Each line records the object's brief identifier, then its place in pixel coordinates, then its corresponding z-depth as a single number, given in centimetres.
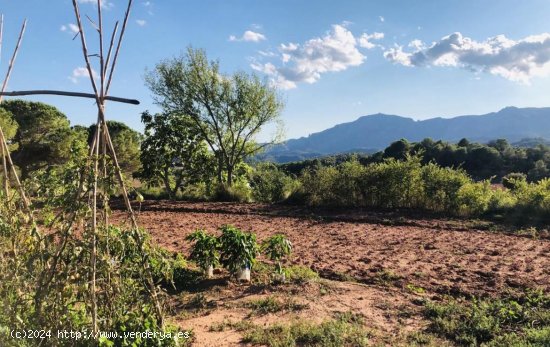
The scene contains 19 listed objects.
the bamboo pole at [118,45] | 281
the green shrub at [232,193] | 1467
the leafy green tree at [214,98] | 1642
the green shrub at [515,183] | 1157
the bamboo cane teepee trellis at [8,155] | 296
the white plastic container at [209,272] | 523
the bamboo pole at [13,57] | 345
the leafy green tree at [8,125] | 1541
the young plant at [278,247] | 504
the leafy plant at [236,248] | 481
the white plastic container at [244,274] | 505
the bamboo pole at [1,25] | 341
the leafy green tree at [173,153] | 1623
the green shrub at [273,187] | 1450
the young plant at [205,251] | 496
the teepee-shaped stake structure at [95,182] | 262
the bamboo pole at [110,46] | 281
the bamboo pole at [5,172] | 296
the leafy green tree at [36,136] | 1912
